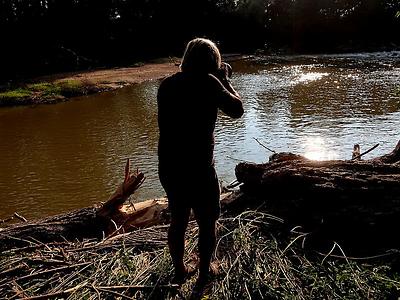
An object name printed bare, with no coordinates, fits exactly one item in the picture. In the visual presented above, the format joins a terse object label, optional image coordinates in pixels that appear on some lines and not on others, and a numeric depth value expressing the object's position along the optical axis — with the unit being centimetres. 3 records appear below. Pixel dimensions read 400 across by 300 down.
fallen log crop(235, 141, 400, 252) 396
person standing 313
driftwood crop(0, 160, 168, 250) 461
